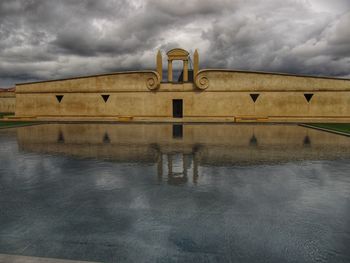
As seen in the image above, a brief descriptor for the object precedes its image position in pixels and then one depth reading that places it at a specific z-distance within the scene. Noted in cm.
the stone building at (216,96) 2928
